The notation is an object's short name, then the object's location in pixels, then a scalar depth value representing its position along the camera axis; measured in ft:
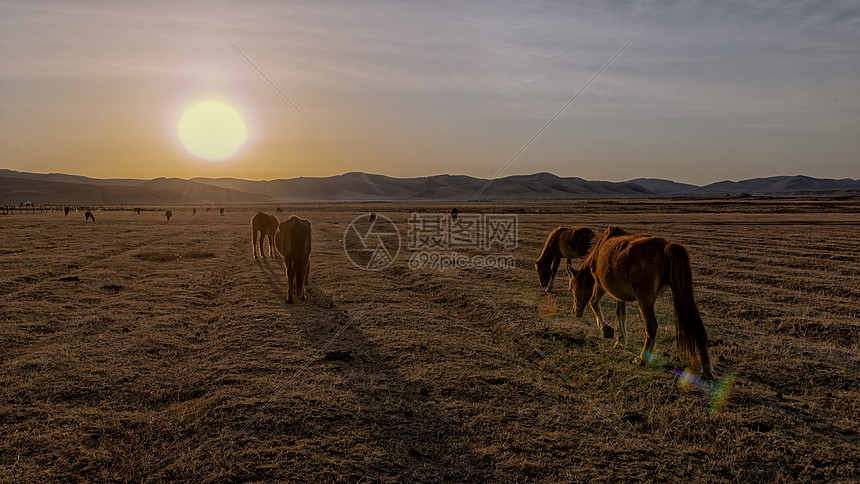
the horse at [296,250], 38.42
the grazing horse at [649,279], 21.57
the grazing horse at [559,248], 41.32
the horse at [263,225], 64.75
